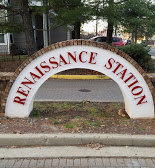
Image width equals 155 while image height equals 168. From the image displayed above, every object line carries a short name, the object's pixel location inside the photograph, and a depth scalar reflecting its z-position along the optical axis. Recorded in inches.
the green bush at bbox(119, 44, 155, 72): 408.8
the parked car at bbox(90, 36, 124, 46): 728.3
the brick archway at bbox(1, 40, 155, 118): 165.9
